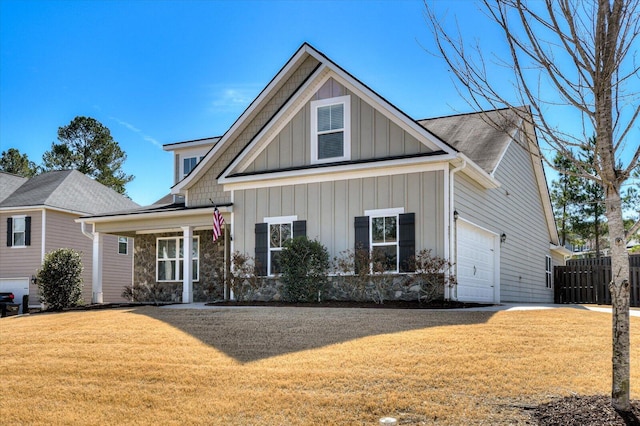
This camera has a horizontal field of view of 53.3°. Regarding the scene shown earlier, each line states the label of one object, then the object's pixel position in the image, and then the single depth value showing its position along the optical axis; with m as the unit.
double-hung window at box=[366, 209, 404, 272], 14.59
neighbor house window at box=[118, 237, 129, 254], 28.99
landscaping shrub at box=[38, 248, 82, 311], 18.25
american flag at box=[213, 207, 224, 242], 16.69
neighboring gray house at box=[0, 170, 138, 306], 25.17
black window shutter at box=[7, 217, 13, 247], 25.56
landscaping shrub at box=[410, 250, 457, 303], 13.92
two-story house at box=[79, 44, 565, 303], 14.55
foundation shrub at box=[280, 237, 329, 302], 15.16
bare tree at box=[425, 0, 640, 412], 5.72
